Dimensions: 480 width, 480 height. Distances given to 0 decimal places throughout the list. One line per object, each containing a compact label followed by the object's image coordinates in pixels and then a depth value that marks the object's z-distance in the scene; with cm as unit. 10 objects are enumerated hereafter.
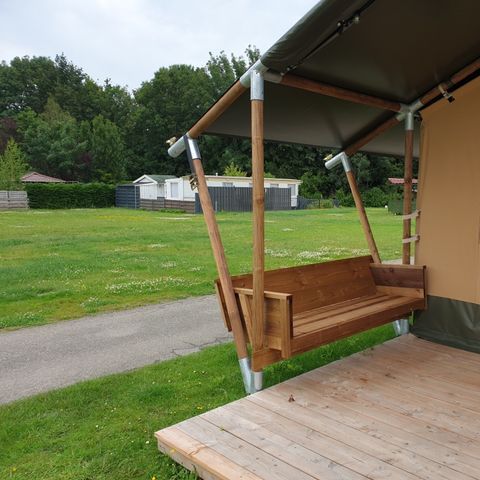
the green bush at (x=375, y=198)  3922
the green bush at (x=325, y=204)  3550
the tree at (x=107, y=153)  4772
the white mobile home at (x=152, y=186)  3501
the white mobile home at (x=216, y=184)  3013
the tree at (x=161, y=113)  5322
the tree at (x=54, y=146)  4962
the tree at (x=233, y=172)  3530
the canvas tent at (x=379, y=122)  282
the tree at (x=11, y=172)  3375
